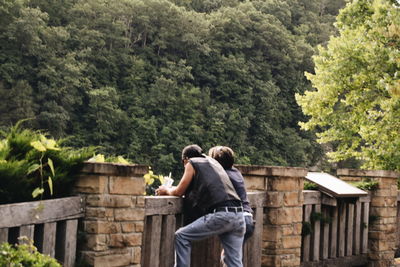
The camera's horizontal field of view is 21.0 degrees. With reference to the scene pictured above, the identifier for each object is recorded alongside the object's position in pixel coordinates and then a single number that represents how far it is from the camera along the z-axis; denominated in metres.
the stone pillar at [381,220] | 15.00
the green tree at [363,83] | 30.34
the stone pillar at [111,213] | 7.88
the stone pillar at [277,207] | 11.15
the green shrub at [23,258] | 5.69
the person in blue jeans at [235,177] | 9.59
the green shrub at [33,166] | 7.05
